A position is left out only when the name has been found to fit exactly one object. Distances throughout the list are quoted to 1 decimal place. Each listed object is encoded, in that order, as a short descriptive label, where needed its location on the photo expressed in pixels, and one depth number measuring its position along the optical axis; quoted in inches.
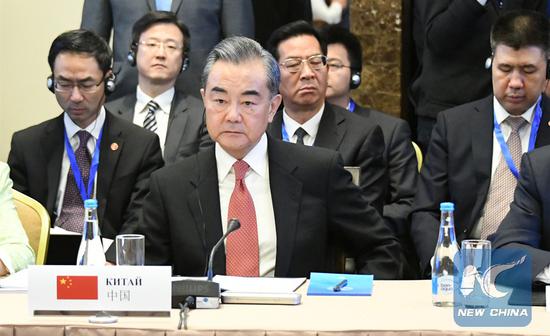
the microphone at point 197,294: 229.5
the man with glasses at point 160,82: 413.7
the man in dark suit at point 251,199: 282.4
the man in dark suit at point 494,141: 348.2
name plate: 216.1
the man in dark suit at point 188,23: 444.1
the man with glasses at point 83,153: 372.5
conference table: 209.3
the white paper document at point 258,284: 242.7
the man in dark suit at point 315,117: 380.5
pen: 247.9
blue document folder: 246.7
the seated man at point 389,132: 372.8
